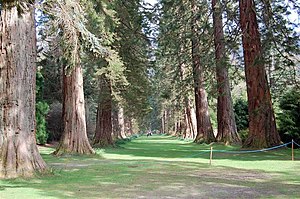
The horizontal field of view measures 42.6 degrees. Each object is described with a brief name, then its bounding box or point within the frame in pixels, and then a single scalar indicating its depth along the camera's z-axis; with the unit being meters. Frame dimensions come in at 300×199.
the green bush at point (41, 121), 25.52
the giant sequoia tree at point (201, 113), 24.56
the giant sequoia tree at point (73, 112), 16.57
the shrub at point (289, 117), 19.31
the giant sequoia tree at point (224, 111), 22.23
